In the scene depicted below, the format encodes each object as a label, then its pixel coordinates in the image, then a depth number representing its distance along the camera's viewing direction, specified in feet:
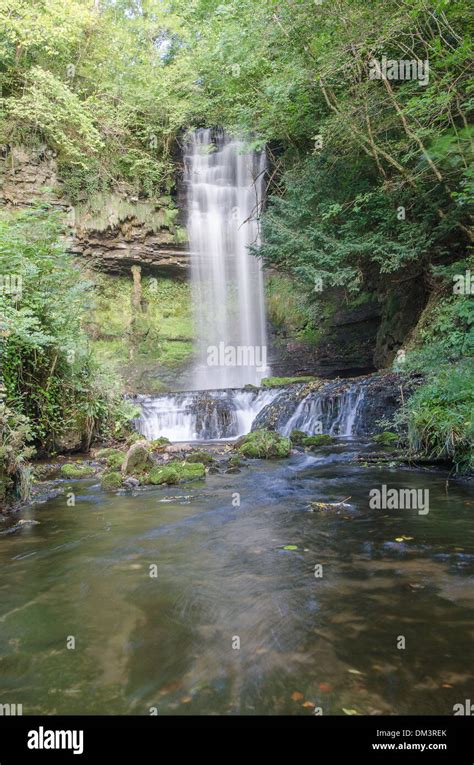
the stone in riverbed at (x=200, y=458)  29.02
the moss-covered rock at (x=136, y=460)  26.05
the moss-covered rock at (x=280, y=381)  53.21
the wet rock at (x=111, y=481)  23.98
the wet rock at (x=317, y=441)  34.14
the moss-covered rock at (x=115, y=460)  27.93
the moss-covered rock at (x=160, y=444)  34.12
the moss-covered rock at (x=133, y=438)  34.81
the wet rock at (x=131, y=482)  24.10
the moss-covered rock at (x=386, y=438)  32.27
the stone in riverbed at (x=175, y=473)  24.76
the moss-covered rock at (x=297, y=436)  35.65
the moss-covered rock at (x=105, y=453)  31.32
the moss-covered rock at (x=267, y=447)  31.50
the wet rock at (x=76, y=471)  26.81
